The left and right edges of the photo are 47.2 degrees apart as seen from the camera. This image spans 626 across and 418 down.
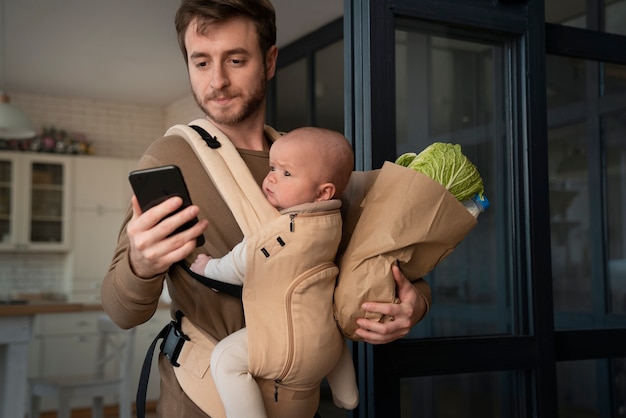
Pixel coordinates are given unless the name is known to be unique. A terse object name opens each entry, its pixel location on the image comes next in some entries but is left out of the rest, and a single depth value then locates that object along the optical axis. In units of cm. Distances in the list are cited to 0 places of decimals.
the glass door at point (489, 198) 181
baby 109
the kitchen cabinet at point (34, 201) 695
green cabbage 122
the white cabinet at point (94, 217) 715
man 118
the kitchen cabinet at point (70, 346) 625
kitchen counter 396
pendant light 450
